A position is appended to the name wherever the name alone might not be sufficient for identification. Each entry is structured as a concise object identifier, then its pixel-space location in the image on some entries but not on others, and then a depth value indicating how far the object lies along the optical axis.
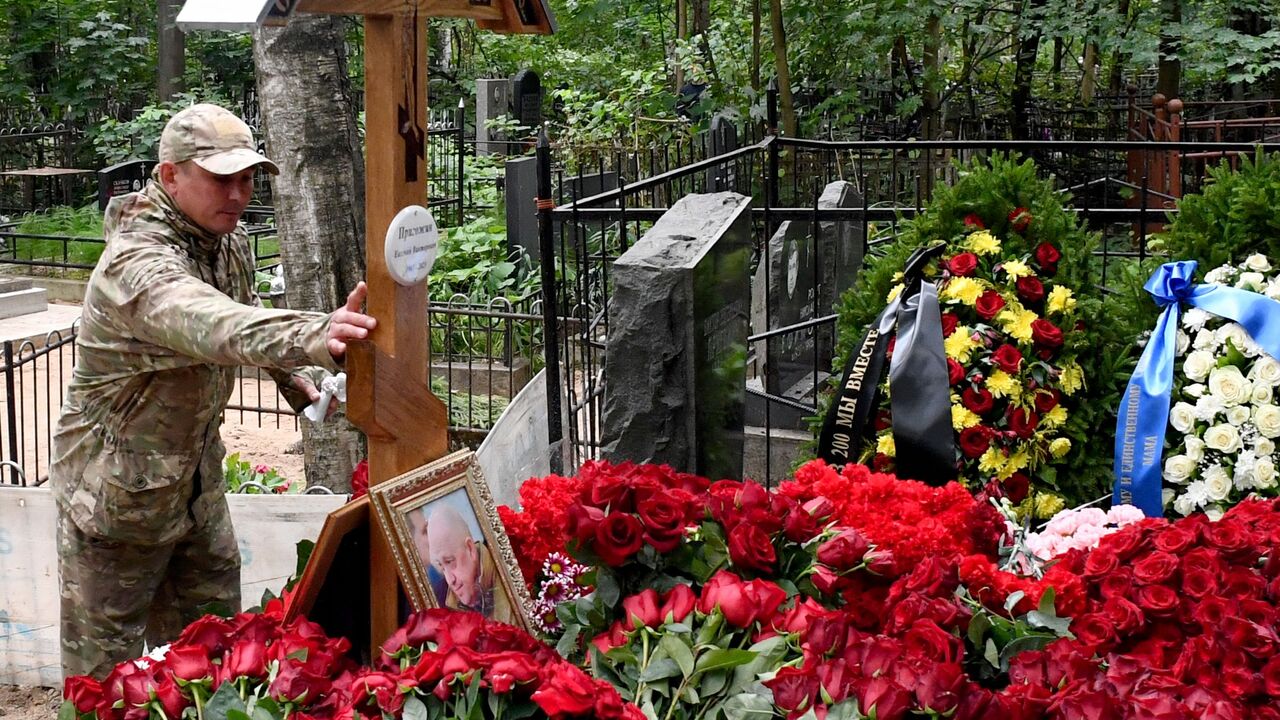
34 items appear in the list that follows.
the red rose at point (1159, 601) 2.20
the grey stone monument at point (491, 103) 17.48
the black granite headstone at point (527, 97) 17.55
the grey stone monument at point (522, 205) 11.47
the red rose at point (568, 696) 1.80
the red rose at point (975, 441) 3.80
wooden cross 2.16
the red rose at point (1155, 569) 2.27
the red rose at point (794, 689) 1.85
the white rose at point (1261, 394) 3.68
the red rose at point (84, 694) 1.98
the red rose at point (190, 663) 1.98
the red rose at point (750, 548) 2.23
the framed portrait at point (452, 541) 2.15
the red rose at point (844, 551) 2.25
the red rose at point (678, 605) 2.07
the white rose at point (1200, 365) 3.75
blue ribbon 3.71
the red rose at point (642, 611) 2.07
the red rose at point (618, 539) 2.18
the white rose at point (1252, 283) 3.81
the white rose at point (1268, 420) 3.64
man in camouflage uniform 3.18
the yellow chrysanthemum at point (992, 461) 3.80
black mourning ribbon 3.67
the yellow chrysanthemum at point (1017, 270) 3.87
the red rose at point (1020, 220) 3.99
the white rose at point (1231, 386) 3.68
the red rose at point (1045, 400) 3.83
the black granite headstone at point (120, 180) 12.57
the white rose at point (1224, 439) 3.68
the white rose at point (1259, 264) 3.85
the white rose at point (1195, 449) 3.73
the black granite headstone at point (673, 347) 3.95
